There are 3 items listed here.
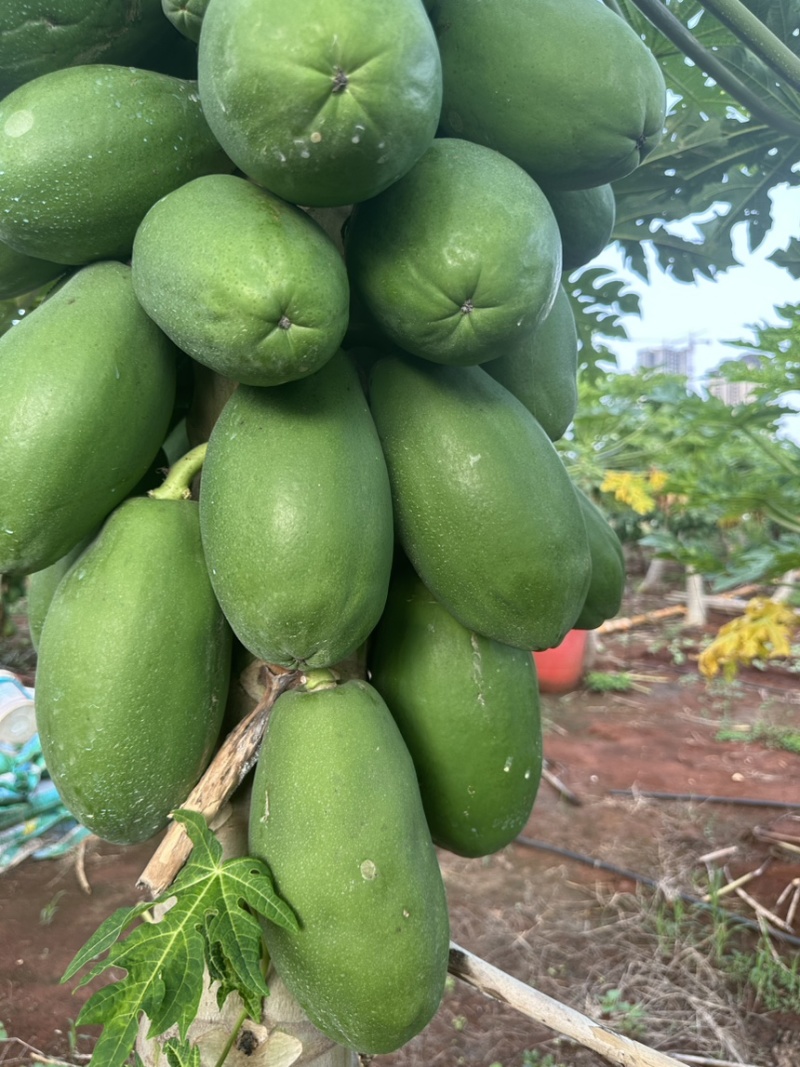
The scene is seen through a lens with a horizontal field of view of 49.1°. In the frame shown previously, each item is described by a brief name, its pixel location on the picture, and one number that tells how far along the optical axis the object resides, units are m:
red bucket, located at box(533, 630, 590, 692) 7.29
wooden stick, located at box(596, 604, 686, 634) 9.93
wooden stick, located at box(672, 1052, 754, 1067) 2.62
